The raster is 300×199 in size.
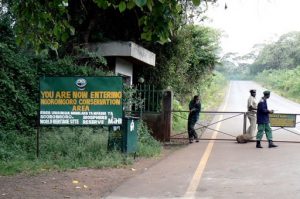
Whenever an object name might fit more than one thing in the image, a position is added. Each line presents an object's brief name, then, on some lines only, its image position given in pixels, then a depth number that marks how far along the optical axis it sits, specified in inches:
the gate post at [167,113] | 649.6
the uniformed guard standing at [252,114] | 649.7
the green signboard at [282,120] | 658.8
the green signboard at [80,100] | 450.9
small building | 634.2
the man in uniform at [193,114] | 639.1
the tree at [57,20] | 230.2
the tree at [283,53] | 3115.2
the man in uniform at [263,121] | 576.7
